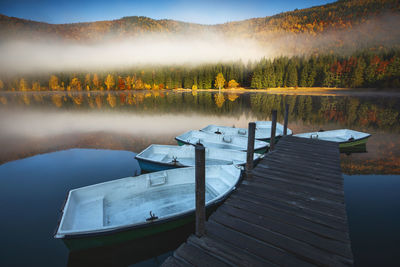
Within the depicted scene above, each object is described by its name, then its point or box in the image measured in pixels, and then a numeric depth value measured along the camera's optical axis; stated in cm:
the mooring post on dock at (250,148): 650
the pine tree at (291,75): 8184
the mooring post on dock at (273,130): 938
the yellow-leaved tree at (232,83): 9637
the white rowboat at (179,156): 891
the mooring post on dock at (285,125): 1208
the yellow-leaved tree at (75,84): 11775
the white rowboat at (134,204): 440
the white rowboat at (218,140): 1142
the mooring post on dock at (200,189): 358
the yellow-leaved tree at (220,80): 9498
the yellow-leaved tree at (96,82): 11762
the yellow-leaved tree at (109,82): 11544
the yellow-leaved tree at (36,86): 12174
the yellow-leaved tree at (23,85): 11921
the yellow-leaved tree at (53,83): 11962
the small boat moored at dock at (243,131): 1372
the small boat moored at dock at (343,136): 1311
